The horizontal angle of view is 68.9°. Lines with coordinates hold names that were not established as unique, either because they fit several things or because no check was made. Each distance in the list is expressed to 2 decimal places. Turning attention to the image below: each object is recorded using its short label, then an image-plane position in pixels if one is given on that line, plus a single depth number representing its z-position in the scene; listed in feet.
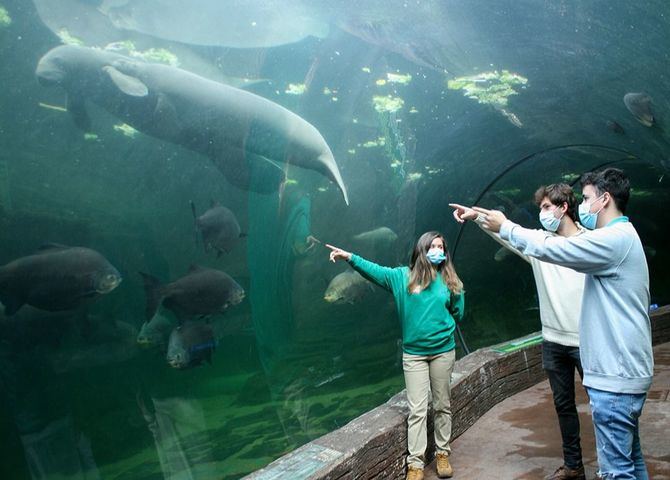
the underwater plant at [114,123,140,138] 19.44
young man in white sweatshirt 9.00
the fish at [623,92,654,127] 19.77
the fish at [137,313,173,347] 18.03
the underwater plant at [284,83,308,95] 24.07
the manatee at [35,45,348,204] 17.81
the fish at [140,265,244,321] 17.10
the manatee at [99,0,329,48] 19.33
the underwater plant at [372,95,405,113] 26.94
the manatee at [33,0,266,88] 18.03
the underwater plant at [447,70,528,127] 22.39
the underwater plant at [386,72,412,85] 25.40
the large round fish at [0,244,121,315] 13.67
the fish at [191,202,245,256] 18.10
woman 10.67
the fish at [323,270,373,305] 23.16
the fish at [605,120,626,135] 24.47
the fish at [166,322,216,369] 17.31
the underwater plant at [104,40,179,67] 18.86
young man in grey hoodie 6.33
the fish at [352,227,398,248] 29.76
